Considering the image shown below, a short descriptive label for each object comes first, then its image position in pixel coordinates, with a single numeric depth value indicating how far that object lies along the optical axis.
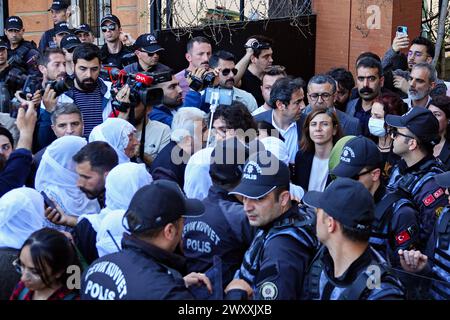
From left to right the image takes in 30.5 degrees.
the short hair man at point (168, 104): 7.10
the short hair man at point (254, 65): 8.47
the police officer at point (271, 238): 3.82
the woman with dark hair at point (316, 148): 6.08
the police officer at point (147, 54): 8.38
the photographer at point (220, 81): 7.41
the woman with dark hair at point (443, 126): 6.64
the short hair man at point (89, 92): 7.06
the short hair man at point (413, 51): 8.73
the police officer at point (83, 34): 9.50
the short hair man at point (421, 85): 7.56
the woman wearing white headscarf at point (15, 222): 4.25
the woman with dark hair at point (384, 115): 6.73
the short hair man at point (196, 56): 8.26
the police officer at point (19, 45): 9.40
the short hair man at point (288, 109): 6.75
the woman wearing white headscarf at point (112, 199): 4.46
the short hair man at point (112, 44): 9.15
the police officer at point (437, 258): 4.23
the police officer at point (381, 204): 4.75
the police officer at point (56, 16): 9.96
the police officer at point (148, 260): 3.42
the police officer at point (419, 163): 5.25
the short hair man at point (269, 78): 7.55
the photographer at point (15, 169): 5.27
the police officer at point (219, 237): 4.41
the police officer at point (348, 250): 3.51
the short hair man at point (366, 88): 7.50
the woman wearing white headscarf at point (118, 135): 5.75
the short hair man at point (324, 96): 6.92
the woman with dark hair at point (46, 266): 3.68
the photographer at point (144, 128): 6.48
